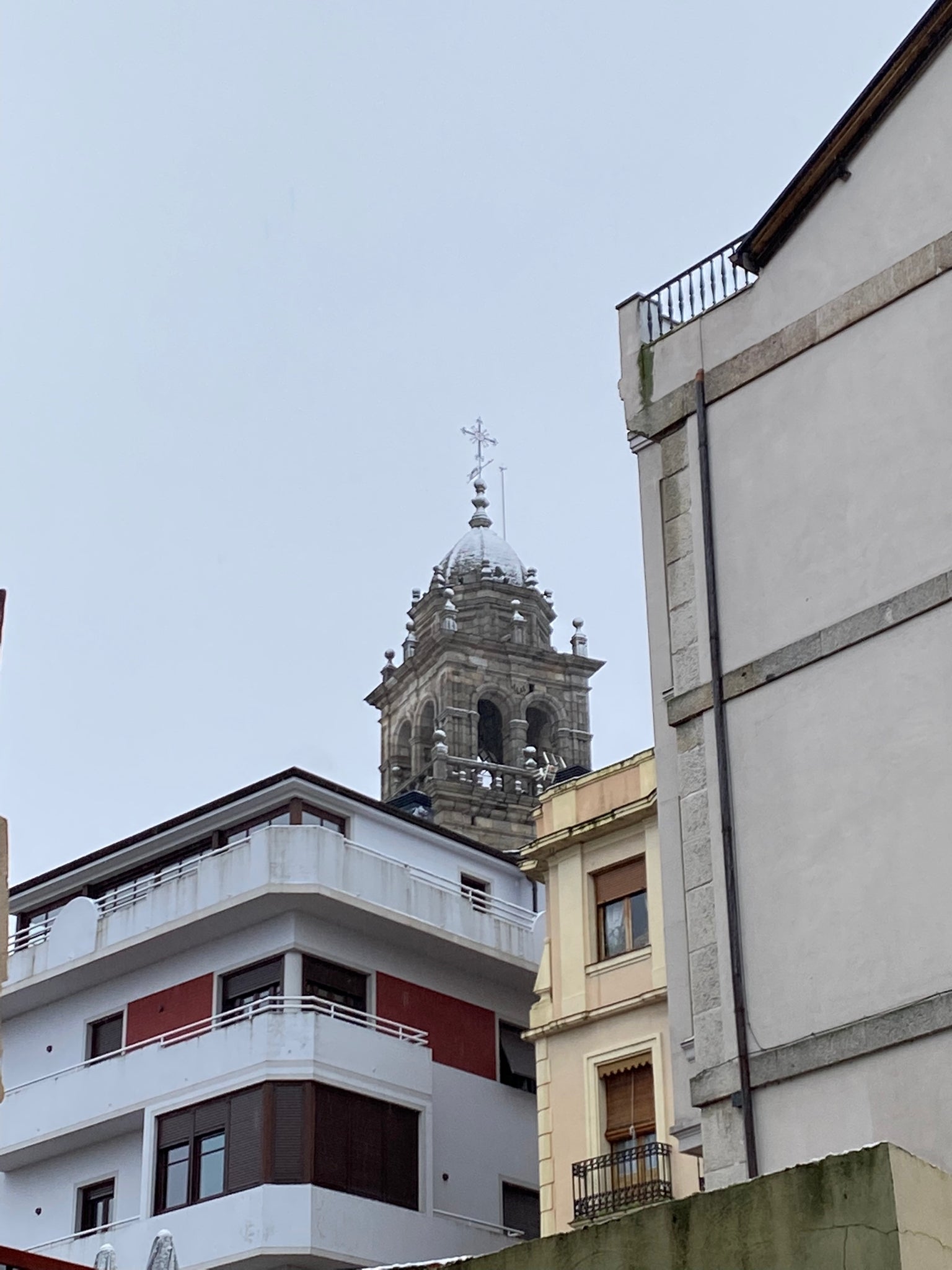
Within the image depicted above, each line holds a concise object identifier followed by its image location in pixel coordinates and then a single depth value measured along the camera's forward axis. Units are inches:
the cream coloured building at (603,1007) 1178.0
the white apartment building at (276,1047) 1311.5
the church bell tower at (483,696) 3341.5
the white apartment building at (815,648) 724.7
